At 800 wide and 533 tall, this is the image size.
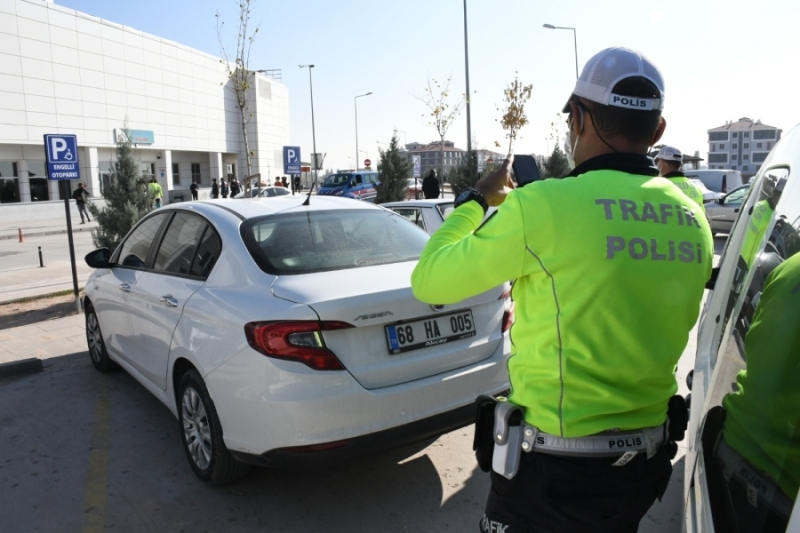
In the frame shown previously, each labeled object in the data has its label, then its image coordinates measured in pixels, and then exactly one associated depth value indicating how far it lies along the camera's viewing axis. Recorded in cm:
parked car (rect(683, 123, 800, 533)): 128
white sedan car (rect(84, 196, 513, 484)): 303
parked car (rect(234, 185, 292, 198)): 2954
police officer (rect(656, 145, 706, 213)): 599
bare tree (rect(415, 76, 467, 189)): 2859
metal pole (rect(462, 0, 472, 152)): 2388
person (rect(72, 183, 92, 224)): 2731
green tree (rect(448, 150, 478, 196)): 2262
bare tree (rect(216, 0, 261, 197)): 1167
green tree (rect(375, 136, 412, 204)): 2300
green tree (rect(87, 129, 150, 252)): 1017
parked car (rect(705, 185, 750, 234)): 1658
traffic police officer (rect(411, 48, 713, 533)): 152
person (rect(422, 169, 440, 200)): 1764
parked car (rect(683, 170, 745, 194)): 2333
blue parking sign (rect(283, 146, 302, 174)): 1827
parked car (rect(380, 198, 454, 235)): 798
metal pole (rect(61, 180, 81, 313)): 880
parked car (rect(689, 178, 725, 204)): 1978
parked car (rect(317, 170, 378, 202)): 2918
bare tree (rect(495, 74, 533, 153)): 2788
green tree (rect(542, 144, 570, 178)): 2477
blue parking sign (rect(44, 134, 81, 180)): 866
